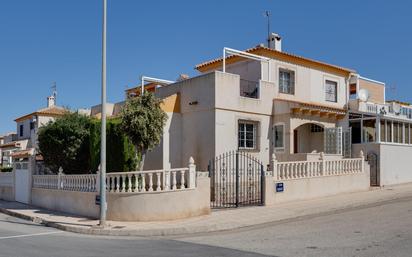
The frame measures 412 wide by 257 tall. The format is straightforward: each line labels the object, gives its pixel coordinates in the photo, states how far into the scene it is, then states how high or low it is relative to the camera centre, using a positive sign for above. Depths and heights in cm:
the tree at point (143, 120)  1686 +119
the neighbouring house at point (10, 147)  4451 +39
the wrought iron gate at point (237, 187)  1712 -139
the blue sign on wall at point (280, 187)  1717 -133
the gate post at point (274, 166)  1709 -52
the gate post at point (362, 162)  2109 -42
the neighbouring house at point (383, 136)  2316 +97
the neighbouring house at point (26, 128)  4112 +244
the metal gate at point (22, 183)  2195 -164
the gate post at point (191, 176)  1488 -80
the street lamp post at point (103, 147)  1387 +14
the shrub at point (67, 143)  2045 +38
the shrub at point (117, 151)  1817 +3
